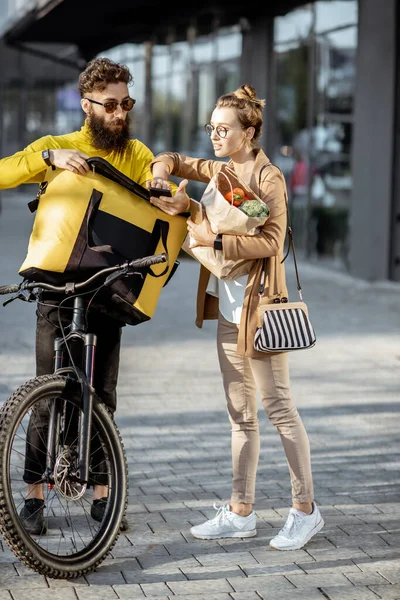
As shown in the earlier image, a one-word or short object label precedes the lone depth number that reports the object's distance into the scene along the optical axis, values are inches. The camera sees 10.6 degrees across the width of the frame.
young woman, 329.1
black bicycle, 302.8
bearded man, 320.4
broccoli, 319.3
